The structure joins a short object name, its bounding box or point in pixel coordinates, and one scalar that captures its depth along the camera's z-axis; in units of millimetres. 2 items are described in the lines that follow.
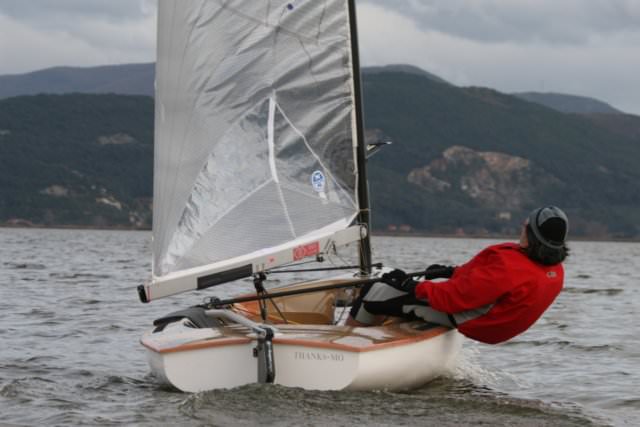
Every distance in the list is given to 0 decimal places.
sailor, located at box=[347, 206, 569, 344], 13234
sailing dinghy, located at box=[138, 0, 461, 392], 13594
